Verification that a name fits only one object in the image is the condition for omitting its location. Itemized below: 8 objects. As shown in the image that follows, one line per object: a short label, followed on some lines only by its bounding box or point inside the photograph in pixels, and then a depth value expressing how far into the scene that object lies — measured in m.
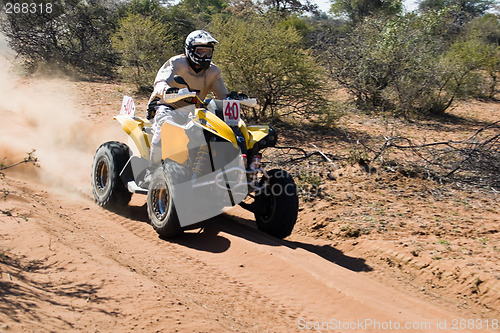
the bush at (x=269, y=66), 12.47
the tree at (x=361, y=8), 27.59
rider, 6.66
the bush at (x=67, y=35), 18.91
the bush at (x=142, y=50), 16.59
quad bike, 5.94
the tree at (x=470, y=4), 35.59
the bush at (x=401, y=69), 14.89
